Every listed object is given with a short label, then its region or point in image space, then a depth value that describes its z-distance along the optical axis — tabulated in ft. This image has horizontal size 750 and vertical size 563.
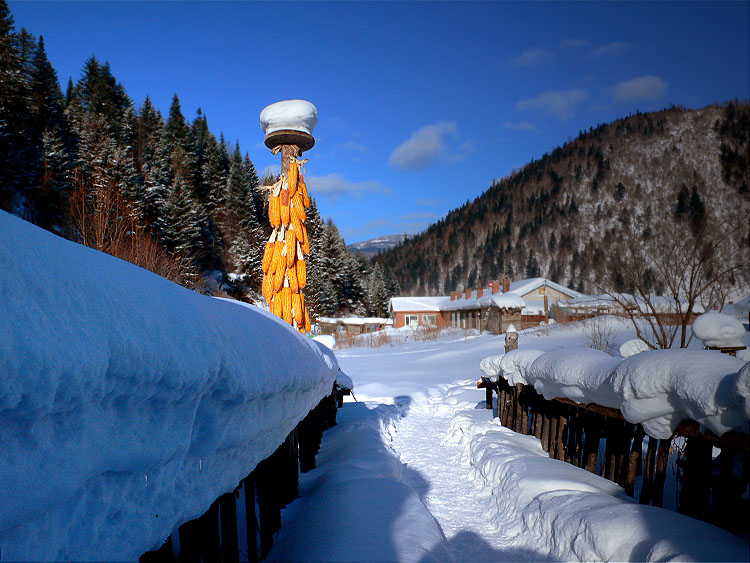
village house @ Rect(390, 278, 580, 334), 112.37
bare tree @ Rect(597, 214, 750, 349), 29.35
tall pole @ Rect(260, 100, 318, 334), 20.17
